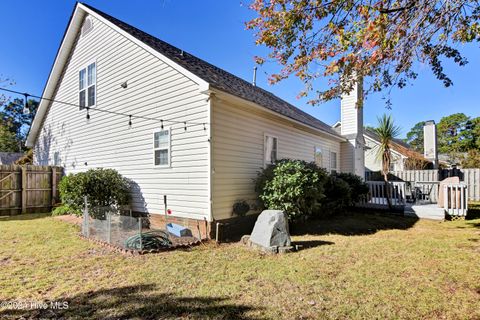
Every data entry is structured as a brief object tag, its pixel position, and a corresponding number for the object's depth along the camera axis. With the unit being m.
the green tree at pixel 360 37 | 4.21
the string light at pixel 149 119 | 5.56
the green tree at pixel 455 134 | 40.09
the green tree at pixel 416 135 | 65.38
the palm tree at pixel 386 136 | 10.68
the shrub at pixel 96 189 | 8.27
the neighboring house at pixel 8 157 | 27.52
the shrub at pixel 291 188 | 7.35
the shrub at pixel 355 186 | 11.56
